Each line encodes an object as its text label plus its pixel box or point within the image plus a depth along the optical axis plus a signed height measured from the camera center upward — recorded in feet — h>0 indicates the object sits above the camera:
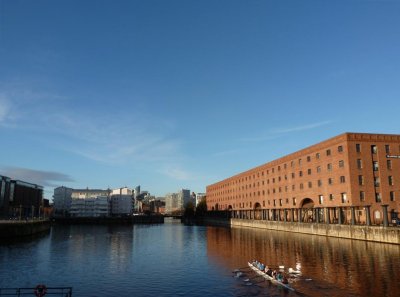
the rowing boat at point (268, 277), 136.76 -28.57
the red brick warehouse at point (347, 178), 323.57 +28.73
